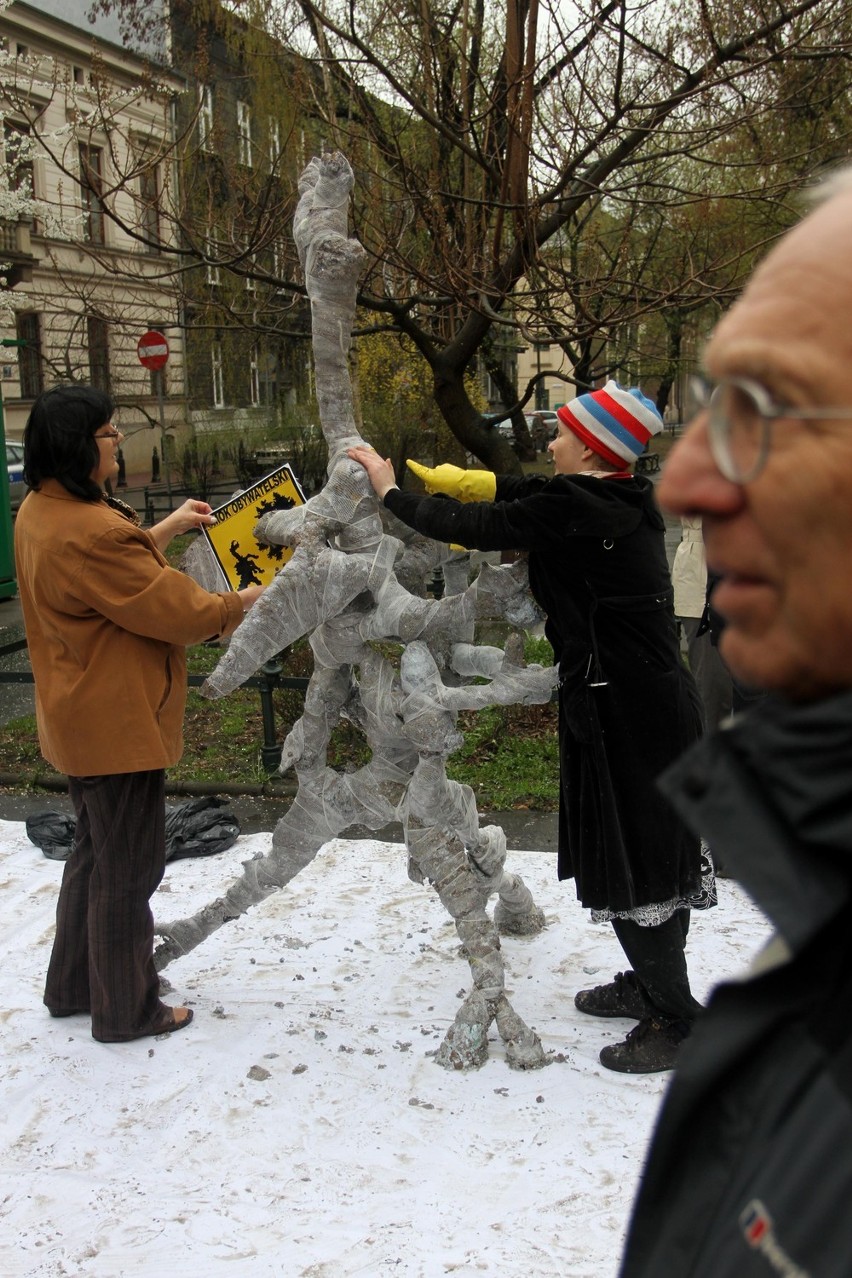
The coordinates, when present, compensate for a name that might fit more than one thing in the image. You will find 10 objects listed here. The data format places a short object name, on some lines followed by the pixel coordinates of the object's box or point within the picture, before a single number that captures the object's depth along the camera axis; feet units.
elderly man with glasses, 2.64
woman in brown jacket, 10.04
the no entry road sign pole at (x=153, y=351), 36.21
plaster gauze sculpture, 10.31
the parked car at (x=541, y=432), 62.97
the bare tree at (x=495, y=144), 15.87
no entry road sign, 36.24
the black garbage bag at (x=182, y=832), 15.38
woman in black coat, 9.31
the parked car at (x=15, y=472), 60.08
